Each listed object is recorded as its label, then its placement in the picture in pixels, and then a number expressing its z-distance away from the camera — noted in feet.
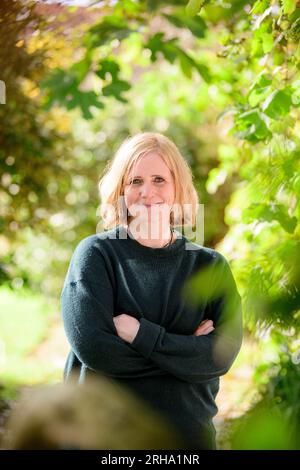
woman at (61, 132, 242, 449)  14.59
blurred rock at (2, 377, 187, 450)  12.36
